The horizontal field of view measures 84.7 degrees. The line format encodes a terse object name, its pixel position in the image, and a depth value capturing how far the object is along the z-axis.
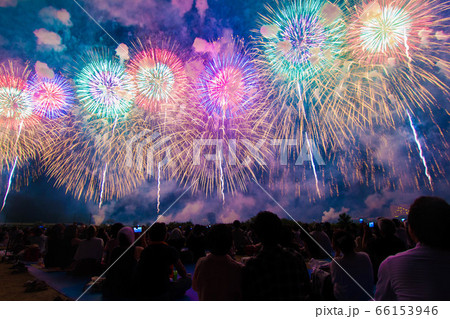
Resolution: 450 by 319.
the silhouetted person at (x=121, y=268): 4.38
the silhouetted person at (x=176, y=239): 8.65
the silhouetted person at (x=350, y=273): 3.41
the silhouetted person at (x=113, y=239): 6.14
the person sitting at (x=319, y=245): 7.46
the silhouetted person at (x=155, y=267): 3.70
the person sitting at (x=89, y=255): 6.60
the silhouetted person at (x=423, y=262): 1.91
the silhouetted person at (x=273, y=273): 2.29
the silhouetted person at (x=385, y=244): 4.84
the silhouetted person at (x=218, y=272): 2.79
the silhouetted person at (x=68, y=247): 7.71
